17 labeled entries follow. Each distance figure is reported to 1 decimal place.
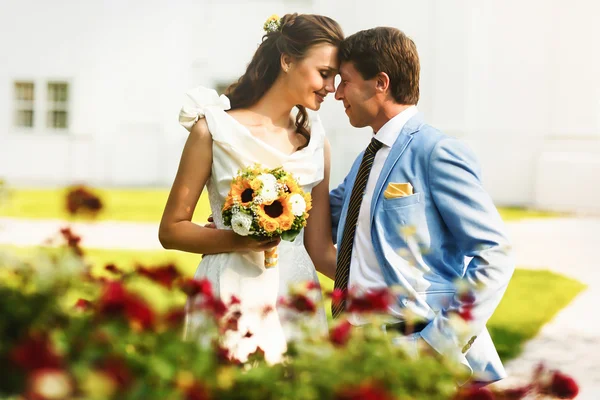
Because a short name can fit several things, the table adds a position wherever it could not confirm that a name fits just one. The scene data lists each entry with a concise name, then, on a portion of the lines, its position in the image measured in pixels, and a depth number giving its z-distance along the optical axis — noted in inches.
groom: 248.7
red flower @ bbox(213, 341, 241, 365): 177.2
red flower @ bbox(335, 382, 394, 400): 127.5
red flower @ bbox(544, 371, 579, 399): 178.4
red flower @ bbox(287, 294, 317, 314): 182.7
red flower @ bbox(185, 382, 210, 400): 135.1
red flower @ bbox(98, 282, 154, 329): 137.9
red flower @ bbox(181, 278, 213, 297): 173.9
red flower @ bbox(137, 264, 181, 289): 167.8
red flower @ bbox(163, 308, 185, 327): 155.0
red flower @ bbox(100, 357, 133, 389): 119.9
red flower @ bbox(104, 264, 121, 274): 186.3
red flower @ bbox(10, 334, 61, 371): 119.5
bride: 293.1
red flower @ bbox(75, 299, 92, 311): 178.5
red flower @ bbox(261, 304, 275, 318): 187.2
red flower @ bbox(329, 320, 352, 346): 171.8
